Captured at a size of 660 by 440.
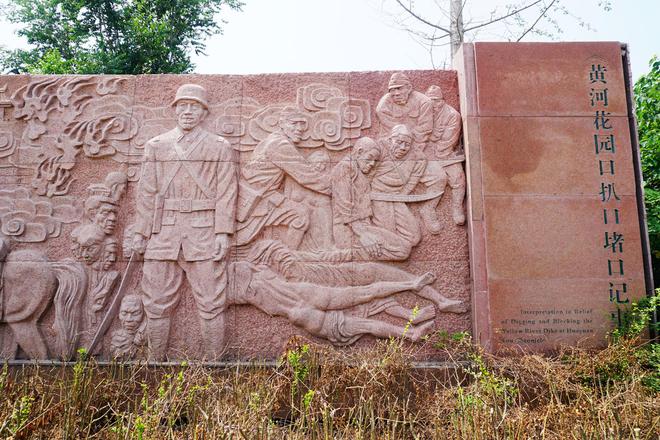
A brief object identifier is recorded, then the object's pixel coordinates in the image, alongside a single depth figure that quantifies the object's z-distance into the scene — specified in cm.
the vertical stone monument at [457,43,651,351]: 447
